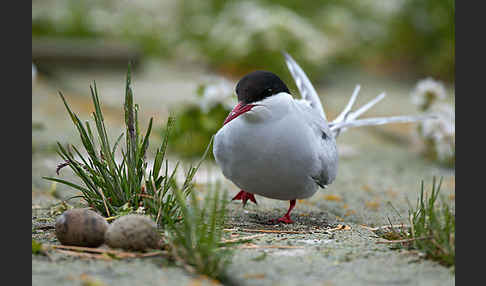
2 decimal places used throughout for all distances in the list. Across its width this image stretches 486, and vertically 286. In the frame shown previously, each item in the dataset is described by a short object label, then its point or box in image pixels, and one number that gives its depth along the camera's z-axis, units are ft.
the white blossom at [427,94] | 30.27
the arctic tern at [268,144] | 16.30
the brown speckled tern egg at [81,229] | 13.28
